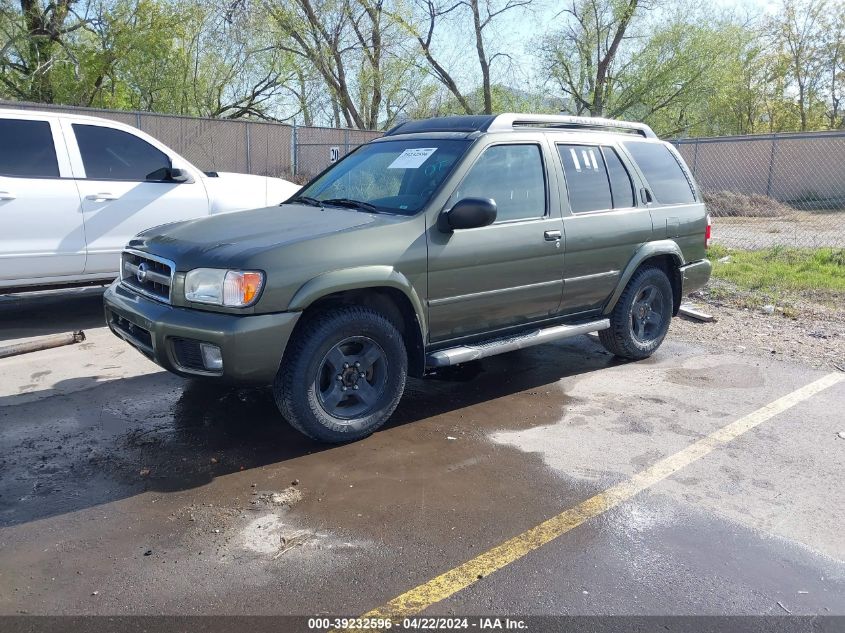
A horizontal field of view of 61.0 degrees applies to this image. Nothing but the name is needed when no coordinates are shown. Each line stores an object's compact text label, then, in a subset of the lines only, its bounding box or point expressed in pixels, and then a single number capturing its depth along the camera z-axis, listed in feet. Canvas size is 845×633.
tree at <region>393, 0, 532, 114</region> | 79.37
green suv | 12.98
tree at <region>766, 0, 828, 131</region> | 117.19
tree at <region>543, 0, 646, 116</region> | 82.17
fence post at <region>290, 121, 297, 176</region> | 68.23
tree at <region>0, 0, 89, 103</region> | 73.10
